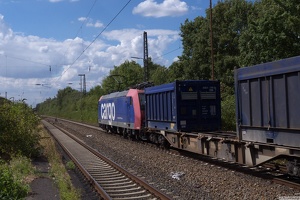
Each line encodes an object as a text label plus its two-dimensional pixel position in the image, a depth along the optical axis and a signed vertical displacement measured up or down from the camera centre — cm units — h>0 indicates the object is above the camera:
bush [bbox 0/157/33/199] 701 -133
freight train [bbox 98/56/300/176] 917 -1
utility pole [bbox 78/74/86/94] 8173 +712
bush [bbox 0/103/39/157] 1559 -61
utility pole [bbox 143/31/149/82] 3629 +570
